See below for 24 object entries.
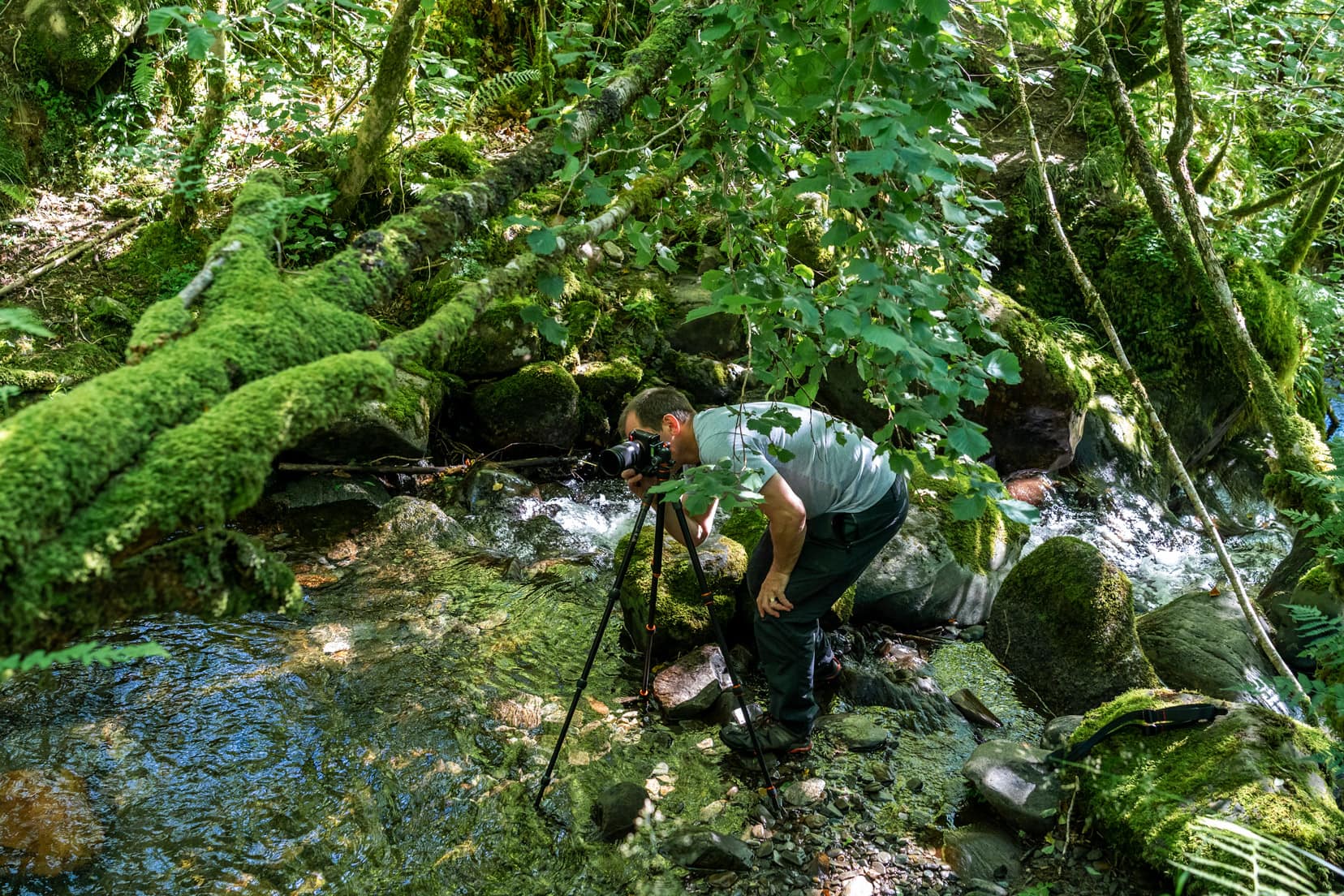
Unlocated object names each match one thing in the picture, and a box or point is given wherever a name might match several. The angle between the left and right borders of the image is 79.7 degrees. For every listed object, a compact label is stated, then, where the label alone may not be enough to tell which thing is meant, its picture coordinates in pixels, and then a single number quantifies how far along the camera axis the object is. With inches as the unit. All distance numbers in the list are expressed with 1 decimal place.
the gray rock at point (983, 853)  123.8
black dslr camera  131.6
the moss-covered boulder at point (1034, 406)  298.4
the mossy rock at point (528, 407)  273.7
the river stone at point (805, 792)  139.9
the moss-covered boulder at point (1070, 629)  171.3
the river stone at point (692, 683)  164.7
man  134.8
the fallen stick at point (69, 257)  244.7
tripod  134.5
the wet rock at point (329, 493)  239.0
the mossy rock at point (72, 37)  277.4
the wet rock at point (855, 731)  156.6
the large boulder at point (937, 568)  202.1
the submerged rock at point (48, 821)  116.3
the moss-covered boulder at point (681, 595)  180.9
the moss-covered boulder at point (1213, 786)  110.0
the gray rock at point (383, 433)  246.8
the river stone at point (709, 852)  124.5
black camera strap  127.6
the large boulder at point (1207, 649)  171.5
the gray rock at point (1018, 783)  130.2
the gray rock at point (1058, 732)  145.4
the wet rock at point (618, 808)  131.3
